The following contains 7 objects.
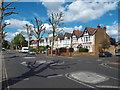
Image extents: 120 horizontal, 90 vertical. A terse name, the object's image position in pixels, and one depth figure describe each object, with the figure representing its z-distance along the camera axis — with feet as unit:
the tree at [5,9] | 17.66
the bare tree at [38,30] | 84.02
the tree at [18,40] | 179.98
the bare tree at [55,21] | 67.22
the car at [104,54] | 64.07
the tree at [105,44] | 77.63
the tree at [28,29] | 100.46
